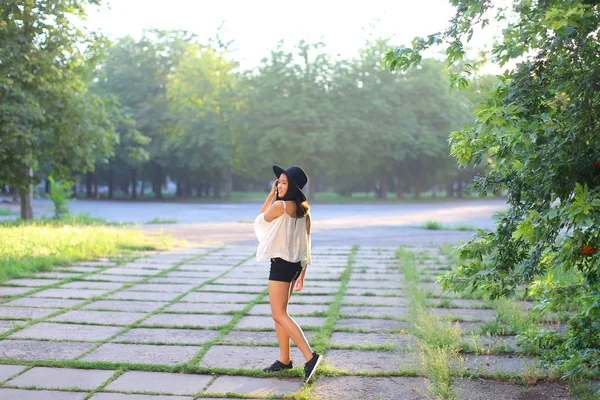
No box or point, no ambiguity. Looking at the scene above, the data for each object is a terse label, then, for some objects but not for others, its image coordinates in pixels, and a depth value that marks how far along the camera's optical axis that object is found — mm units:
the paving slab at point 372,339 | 5781
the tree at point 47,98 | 14047
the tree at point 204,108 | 49656
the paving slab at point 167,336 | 5879
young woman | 4992
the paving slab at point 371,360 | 5016
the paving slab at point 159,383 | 4469
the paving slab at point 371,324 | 6457
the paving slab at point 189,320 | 6539
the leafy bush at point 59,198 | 19312
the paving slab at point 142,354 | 5195
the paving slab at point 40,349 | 5250
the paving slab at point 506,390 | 4363
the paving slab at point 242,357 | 5137
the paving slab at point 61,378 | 4542
